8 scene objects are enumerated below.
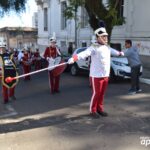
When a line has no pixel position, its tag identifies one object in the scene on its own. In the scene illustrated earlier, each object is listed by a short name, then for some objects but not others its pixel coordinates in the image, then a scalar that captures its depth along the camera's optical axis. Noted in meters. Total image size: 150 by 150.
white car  7.12
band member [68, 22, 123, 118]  3.89
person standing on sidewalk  5.62
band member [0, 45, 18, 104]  5.02
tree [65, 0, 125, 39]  8.59
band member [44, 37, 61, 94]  6.06
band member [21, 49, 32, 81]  8.38
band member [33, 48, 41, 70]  11.64
